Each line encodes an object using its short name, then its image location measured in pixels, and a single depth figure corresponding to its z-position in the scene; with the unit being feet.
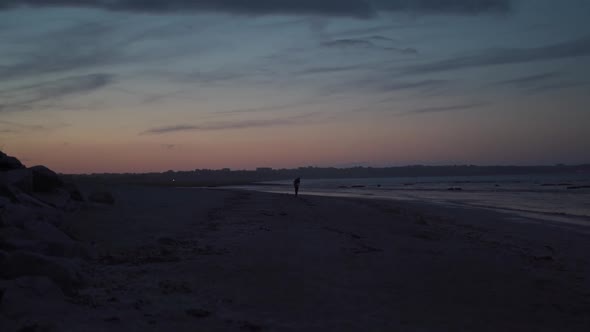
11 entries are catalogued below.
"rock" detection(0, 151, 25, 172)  55.62
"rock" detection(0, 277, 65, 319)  17.98
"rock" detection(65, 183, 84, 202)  57.47
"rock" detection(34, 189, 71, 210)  48.73
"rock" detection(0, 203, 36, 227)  30.78
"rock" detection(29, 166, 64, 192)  51.38
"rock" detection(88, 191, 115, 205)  64.13
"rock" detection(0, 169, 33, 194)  45.03
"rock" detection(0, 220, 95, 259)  25.29
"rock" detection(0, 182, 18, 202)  38.36
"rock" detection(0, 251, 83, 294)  21.12
